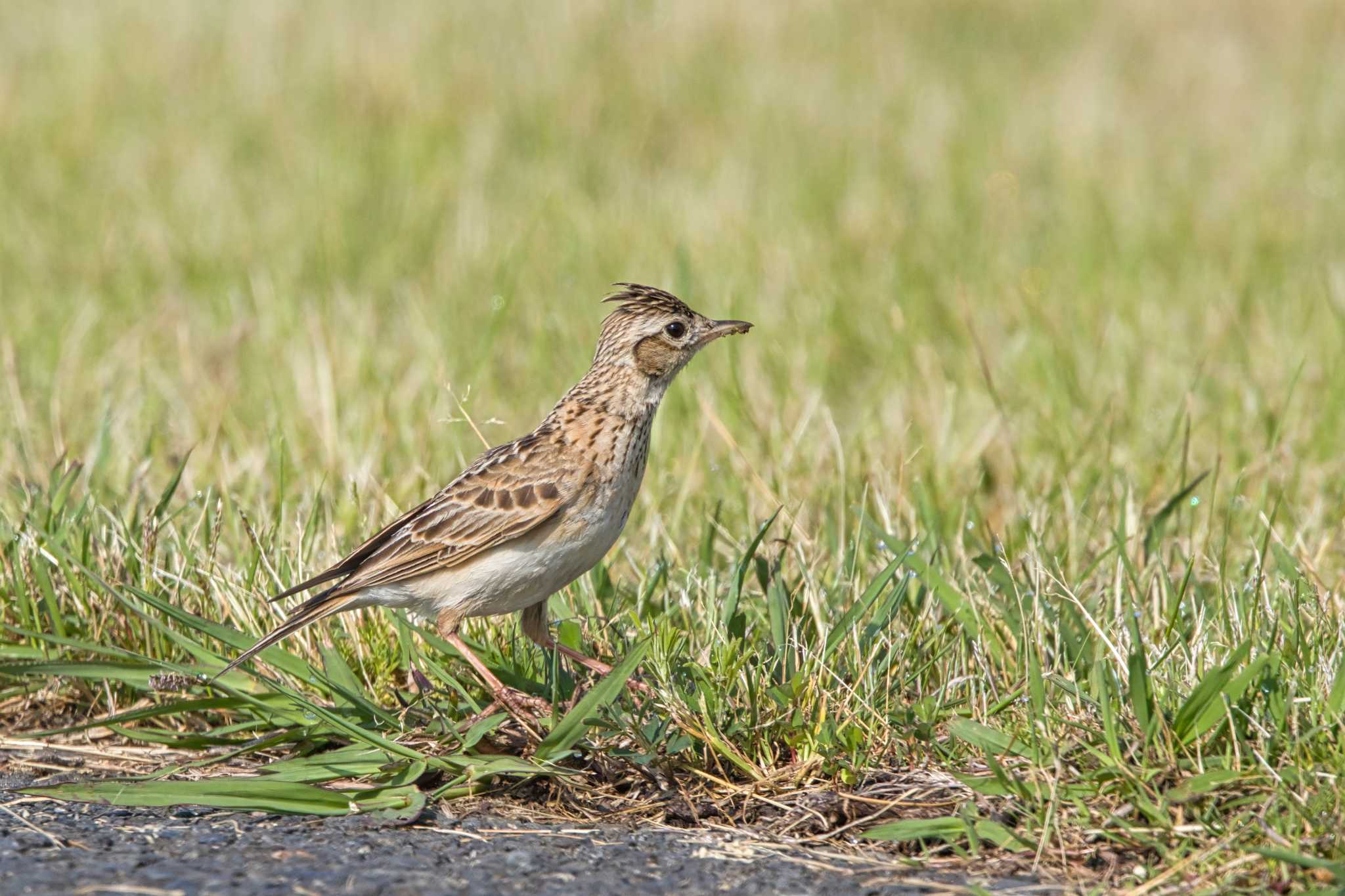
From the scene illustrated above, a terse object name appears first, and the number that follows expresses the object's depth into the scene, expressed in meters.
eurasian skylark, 8.72
